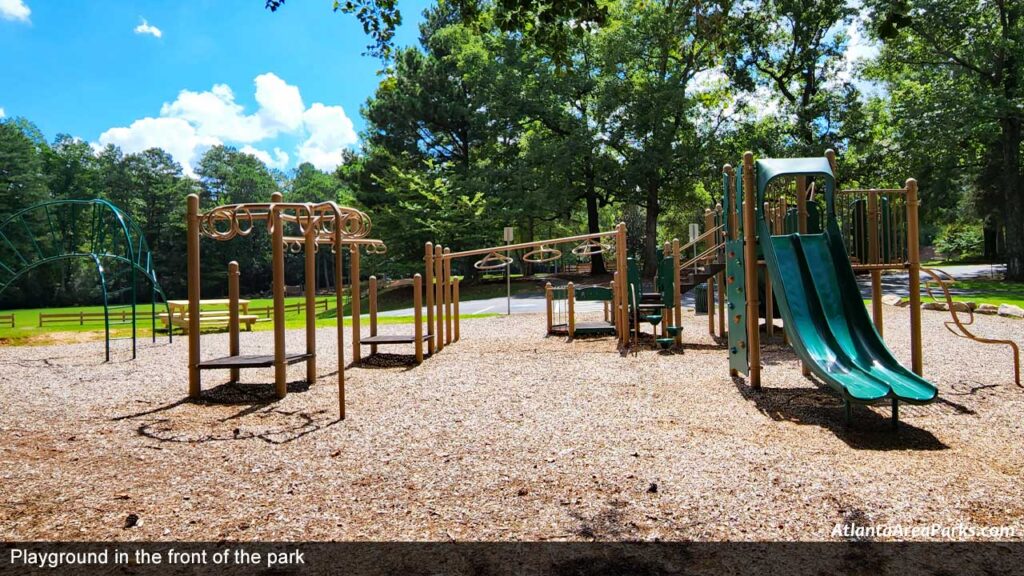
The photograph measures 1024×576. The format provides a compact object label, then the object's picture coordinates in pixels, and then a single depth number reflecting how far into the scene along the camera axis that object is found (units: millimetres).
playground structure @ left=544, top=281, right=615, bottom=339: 11649
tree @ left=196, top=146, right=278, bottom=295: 56562
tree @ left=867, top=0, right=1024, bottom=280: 22906
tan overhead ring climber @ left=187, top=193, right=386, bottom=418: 6879
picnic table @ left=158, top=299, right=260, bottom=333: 16406
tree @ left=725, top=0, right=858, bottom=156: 26562
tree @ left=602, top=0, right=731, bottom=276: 26969
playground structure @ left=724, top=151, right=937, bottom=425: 5844
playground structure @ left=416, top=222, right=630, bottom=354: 10555
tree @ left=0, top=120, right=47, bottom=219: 46719
